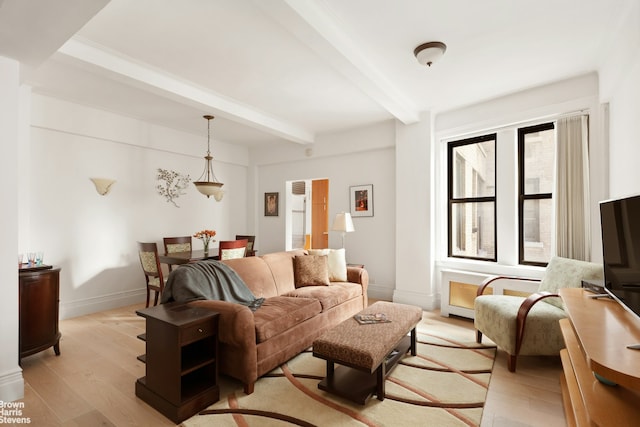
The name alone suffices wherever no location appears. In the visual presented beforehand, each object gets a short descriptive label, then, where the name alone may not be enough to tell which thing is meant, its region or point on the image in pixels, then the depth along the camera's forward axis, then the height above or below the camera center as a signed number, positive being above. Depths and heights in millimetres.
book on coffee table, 2646 -833
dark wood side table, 2083 -996
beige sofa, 2359 -838
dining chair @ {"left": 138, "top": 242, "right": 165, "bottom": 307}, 4309 -653
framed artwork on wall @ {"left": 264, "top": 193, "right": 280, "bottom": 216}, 6477 +320
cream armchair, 2680 -845
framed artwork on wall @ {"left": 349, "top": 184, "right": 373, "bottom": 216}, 5305 +337
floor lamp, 4812 -49
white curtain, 3355 +333
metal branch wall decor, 5285 +608
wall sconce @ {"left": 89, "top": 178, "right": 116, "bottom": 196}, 4477 +493
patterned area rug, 2055 -1280
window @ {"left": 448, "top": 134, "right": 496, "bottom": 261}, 4289 +310
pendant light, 4695 +740
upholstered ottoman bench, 2158 -919
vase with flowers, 4703 -248
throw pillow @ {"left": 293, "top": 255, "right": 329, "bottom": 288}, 3969 -642
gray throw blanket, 2707 -589
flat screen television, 1594 -161
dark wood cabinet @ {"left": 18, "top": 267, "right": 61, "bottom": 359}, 2791 -814
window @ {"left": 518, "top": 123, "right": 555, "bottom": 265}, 3836 +351
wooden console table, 1184 -529
